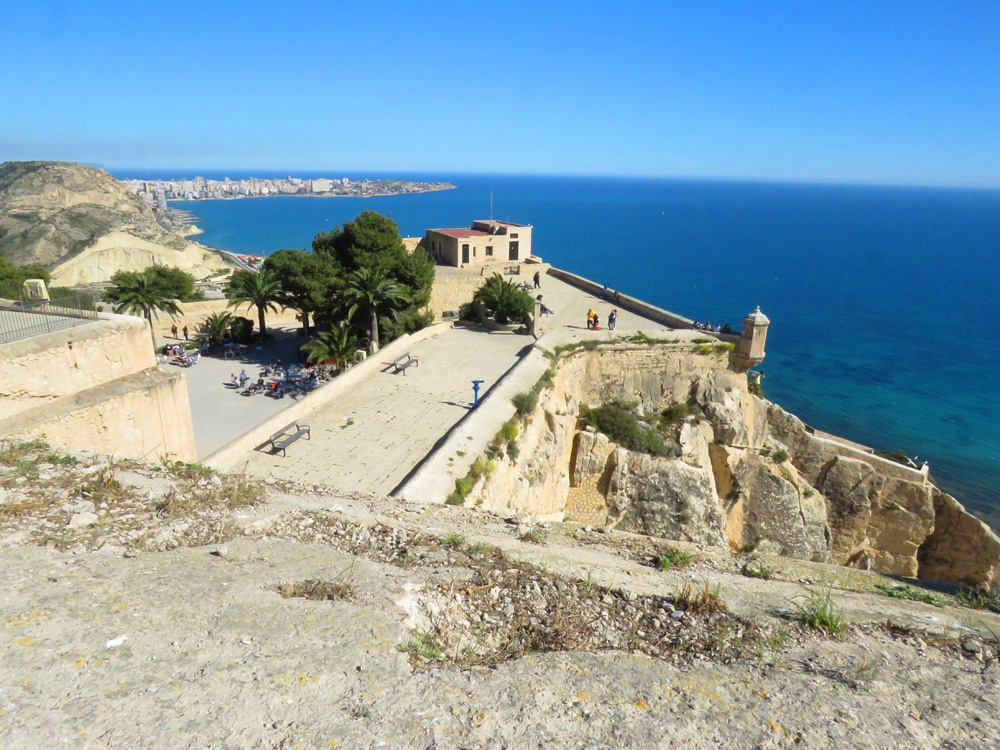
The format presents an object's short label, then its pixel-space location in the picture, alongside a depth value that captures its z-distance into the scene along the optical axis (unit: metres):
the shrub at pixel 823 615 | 4.24
